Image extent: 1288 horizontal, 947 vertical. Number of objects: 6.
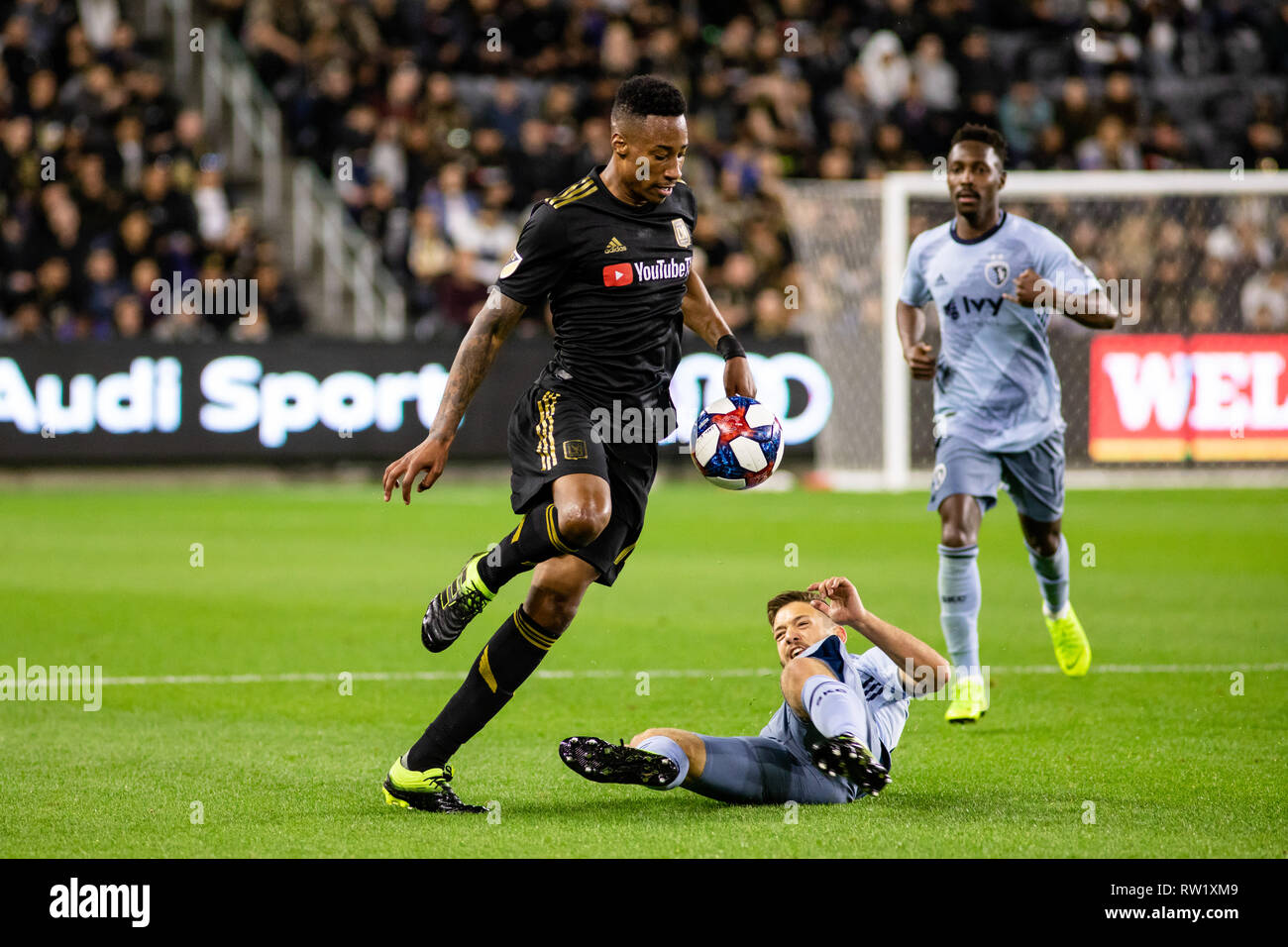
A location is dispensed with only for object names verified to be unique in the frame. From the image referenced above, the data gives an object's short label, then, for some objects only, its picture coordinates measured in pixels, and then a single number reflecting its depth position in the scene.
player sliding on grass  4.99
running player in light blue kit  7.20
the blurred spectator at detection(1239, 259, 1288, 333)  17.64
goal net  17.20
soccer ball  5.71
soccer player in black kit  5.26
